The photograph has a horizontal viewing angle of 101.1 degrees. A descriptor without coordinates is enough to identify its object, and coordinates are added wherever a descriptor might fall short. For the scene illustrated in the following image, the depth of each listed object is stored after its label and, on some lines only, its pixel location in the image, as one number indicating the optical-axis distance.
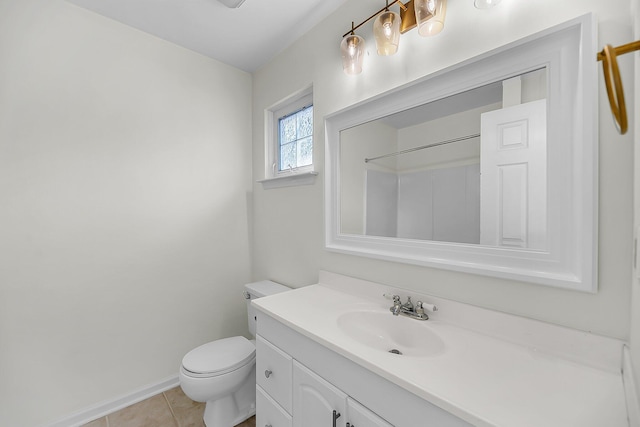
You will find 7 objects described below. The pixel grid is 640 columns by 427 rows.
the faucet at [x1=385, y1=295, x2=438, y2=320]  1.08
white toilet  1.41
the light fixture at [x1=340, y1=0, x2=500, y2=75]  1.03
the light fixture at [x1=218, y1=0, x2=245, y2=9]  1.48
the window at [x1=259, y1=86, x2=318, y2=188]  1.87
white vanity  0.60
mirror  0.78
